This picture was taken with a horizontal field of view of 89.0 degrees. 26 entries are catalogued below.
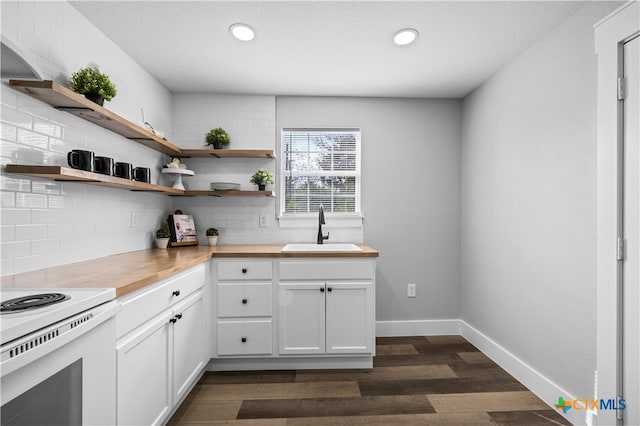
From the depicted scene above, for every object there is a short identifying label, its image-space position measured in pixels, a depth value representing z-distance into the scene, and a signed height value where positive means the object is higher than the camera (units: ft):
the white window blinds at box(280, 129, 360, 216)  10.68 +1.50
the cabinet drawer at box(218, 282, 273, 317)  8.09 -2.09
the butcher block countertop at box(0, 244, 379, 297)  4.38 -0.92
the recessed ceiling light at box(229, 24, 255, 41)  6.67 +3.86
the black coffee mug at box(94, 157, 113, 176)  5.88 +0.90
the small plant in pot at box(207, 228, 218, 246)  9.87 -0.63
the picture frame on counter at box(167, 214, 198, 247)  9.43 -0.45
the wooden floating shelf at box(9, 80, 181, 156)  4.76 +1.85
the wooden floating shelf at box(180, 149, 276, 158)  9.70 +1.89
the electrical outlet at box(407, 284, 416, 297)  10.66 -2.40
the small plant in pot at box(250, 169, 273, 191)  9.82 +1.13
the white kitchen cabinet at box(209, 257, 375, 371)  8.14 -2.27
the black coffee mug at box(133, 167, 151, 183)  7.29 +0.92
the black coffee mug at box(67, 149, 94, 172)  5.31 +0.91
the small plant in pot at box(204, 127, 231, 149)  9.81 +2.34
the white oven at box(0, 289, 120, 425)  2.59 -1.32
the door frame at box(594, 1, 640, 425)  5.28 +0.37
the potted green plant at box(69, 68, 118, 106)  5.77 +2.33
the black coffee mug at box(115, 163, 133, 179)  6.57 +0.91
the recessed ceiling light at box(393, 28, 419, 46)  6.79 +3.86
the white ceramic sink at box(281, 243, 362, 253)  9.34 -0.92
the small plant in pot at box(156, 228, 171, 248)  8.93 -0.63
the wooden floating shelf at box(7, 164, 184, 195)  4.70 +0.62
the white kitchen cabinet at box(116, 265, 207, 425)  4.57 -2.25
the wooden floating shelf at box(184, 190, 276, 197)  9.59 +0.66
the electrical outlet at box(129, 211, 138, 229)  8.05 -0.13
